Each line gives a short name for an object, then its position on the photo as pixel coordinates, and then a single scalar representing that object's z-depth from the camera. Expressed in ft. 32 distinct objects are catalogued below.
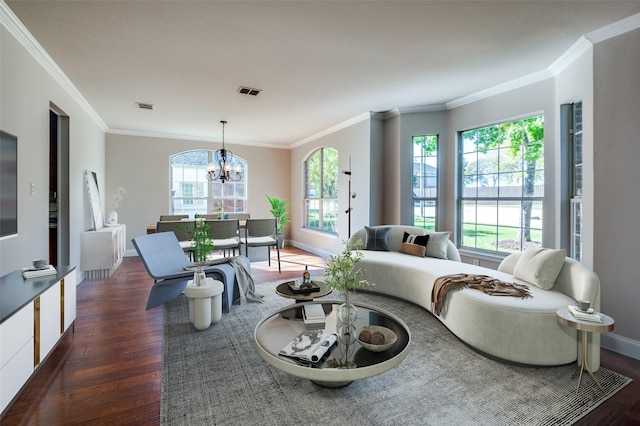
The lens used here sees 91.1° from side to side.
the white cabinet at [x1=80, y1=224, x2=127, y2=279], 15.24
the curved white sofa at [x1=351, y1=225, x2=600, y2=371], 7.43
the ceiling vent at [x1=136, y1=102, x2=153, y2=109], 15.72
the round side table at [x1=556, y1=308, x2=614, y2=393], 6.53
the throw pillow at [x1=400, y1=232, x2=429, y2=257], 13.51
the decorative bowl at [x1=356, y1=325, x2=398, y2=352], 6.16
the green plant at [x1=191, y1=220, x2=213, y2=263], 10.55
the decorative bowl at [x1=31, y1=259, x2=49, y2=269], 8.33
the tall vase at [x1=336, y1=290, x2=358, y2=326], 7.06
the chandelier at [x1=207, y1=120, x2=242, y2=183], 24.41
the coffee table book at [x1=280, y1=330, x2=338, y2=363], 5.83
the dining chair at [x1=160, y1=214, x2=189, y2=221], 19.84
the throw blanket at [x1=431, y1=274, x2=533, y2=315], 8.44
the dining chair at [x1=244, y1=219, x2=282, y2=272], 17.53
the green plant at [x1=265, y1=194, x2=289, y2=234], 25.18
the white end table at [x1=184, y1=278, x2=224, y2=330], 9.39
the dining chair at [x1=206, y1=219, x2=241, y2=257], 16.16
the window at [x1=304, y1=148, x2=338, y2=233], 22.13
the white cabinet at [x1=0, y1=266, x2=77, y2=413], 5.53
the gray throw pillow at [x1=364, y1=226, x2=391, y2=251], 14.69
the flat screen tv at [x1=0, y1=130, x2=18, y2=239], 7.68
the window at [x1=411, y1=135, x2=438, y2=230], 16.52
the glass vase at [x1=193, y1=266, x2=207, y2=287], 9.74
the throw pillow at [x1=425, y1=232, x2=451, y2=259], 13.25
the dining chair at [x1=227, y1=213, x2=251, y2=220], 23.39
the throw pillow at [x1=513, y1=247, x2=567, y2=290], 8.67
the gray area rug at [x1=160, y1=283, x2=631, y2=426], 5.83
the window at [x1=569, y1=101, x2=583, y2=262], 10.77
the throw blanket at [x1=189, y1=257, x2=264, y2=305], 11.97
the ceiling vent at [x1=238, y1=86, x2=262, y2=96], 13.46
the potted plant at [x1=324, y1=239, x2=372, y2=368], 6.85
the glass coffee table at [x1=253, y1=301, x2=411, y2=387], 5.46
